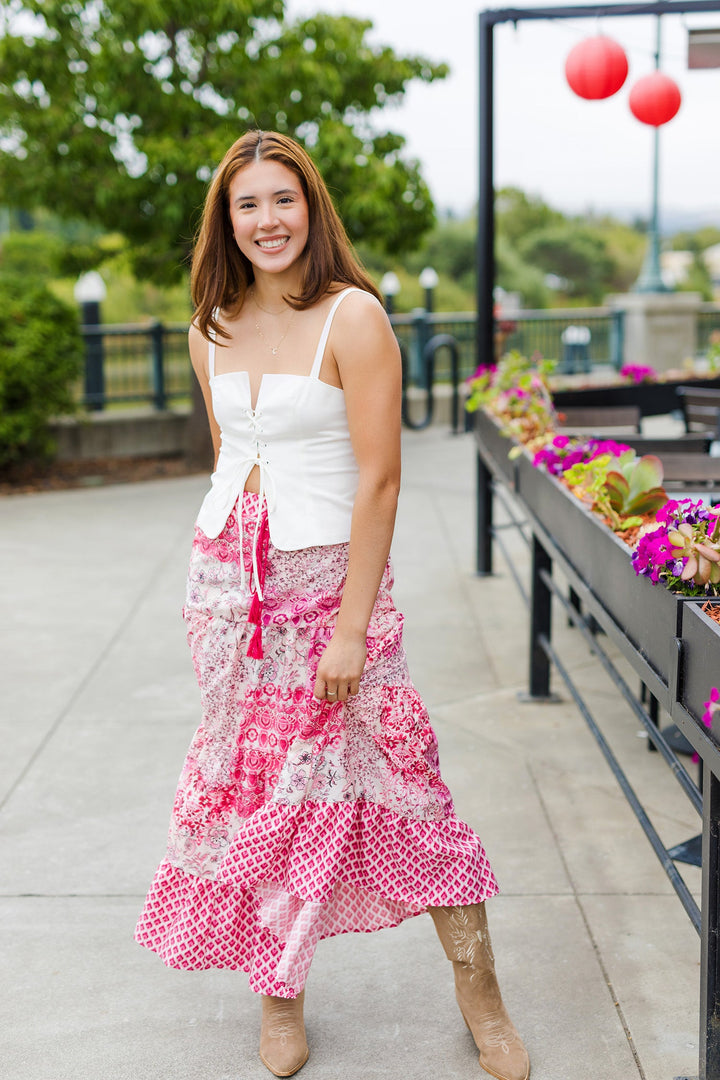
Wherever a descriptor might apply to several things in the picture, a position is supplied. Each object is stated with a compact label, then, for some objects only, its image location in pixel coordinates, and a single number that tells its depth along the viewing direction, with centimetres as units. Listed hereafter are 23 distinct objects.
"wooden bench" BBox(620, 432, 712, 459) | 468
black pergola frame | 526
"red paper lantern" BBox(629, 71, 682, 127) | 567
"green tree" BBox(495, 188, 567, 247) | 5131
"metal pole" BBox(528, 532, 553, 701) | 424
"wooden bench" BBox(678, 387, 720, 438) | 632
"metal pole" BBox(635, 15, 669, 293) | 1532
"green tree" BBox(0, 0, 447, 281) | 880
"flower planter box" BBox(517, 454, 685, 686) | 224
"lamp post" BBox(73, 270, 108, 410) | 1042
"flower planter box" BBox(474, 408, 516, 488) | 466
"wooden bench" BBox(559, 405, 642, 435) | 558
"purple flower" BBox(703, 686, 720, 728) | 182
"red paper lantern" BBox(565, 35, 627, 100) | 526
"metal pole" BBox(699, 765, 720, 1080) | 201
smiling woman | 220
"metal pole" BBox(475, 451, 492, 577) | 603
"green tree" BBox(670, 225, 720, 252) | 6425
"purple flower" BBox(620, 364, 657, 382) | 685
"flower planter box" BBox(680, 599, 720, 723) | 192
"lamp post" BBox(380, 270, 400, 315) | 1478
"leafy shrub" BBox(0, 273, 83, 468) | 882
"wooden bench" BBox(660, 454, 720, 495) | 418
